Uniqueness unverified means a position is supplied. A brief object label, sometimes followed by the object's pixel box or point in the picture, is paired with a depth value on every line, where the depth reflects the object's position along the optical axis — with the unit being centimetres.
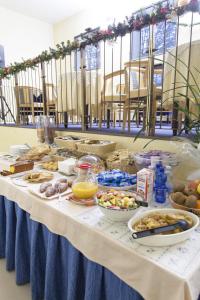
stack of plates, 192
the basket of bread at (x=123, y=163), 132
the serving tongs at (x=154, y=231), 63
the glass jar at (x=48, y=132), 218
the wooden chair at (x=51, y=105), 364
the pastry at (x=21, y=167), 140
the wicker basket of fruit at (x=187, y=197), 83
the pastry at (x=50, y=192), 103
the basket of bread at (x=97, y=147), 157
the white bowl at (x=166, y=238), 63
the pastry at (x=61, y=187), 108
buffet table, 58
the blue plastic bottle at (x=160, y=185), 96
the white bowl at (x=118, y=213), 75
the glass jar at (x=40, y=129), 220
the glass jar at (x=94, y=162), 131
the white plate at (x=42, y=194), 101
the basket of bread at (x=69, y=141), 178
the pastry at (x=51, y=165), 150
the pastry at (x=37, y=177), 124
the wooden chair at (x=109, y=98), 233
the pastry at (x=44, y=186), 108
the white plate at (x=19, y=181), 121
